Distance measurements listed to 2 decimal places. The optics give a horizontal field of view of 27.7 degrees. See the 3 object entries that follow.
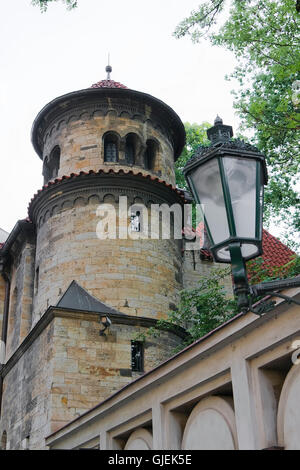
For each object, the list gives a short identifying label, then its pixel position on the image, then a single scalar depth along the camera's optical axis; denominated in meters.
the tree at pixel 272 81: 13.43
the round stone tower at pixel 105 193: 15.59
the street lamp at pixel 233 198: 3.82
